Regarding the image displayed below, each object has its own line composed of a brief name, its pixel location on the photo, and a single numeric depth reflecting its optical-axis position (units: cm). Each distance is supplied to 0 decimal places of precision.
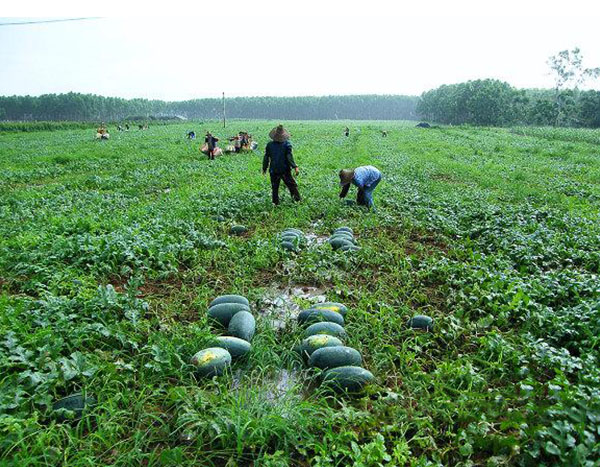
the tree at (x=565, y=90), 6638
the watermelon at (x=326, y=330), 397
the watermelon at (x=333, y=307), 442
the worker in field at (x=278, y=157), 947
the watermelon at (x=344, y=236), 693
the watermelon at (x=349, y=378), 335
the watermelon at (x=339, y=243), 658
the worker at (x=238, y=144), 2244
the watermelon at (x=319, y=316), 424
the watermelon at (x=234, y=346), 368
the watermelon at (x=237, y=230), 780
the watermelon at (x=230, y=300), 461
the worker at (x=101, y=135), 3356
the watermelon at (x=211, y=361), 341
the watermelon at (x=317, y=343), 374
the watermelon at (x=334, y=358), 352
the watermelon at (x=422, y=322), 427
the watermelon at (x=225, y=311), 434
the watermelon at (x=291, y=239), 664
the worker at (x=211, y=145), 1928
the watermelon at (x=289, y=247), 654
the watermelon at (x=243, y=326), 394
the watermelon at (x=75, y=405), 295
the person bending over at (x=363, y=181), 897
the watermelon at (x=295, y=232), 714
